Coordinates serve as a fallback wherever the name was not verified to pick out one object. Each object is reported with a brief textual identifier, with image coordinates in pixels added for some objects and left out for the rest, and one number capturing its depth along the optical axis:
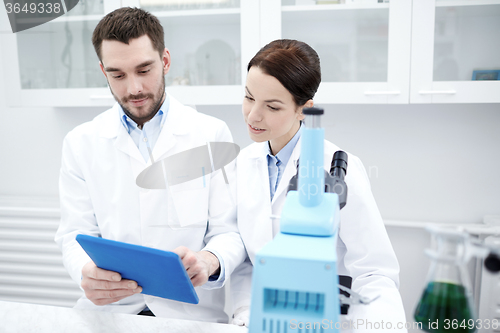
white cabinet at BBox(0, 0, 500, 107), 1.62
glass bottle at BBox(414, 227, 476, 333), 0.50
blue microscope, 0.54
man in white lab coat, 1.29
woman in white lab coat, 1.02
